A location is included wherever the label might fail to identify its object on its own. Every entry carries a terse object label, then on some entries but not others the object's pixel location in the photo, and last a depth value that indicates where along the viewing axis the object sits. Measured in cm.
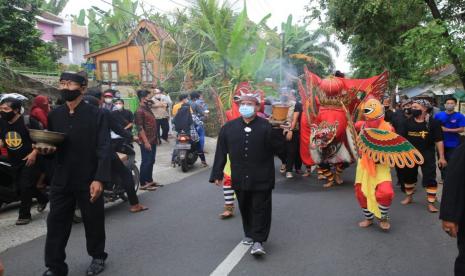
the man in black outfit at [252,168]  498
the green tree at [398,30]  827
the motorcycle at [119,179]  686
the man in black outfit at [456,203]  304
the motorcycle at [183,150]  1057
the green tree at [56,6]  3394
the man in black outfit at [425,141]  695
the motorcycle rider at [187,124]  1075
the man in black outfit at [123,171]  616
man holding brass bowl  425
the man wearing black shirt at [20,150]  624
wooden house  2661
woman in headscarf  710
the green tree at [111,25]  2425
